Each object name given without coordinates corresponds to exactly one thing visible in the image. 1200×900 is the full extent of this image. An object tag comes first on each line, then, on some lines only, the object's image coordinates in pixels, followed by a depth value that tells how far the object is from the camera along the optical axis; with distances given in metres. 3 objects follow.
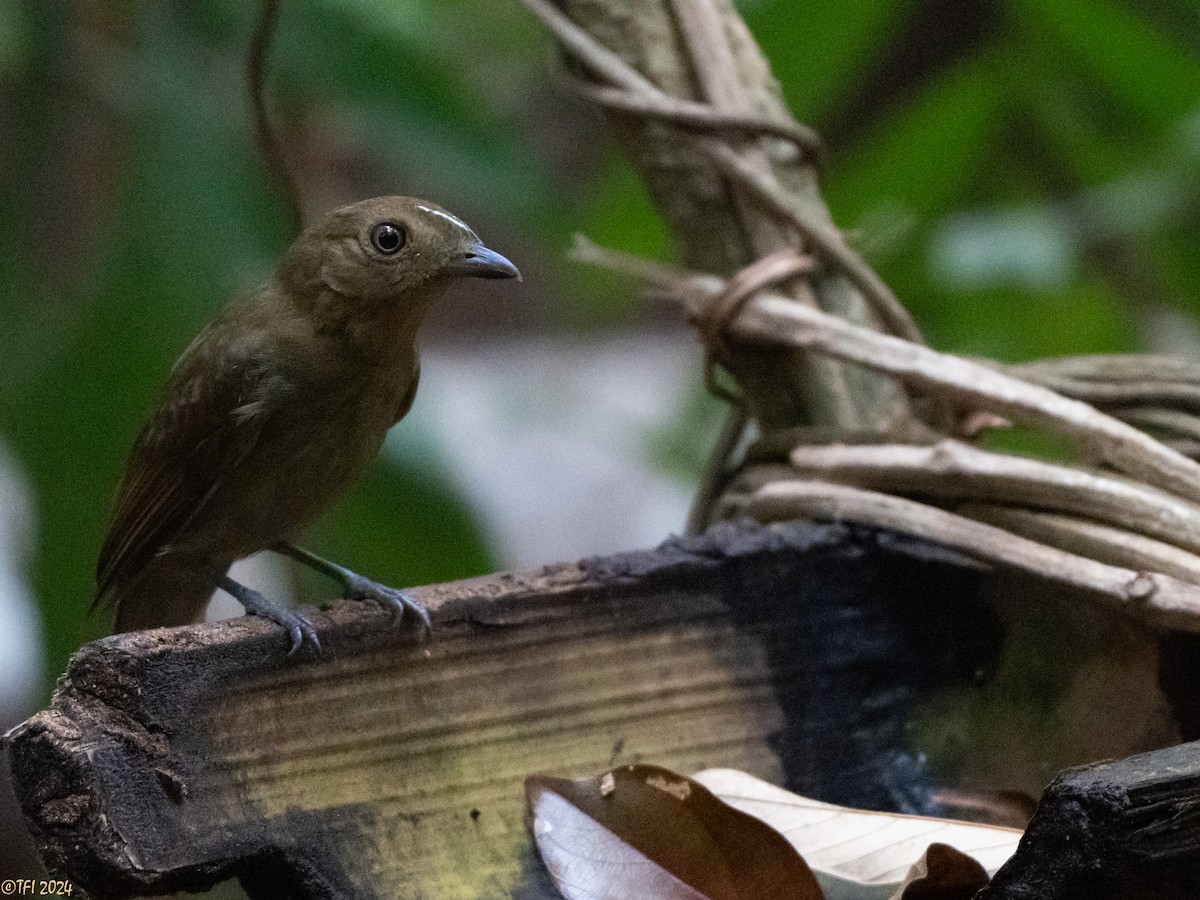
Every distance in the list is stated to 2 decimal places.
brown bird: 4.63
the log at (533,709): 4.53
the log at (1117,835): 4.50
